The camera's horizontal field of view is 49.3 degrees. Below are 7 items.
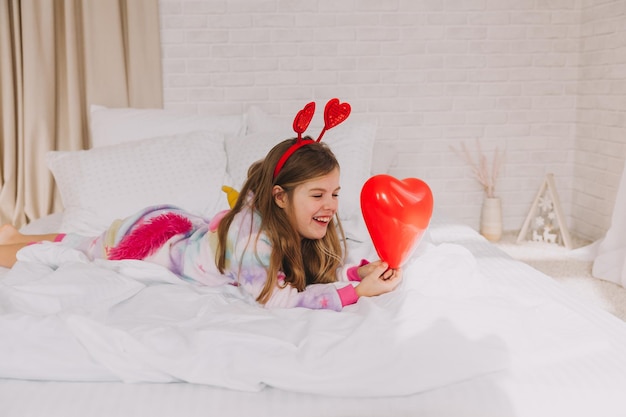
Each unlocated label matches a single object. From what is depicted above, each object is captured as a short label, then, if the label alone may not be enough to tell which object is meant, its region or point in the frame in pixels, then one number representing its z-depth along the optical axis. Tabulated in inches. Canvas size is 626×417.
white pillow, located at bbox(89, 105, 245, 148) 108.1
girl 62.8
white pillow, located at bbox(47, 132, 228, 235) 91.6
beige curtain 122.1
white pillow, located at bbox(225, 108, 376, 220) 95.0
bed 44.6
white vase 134.5
